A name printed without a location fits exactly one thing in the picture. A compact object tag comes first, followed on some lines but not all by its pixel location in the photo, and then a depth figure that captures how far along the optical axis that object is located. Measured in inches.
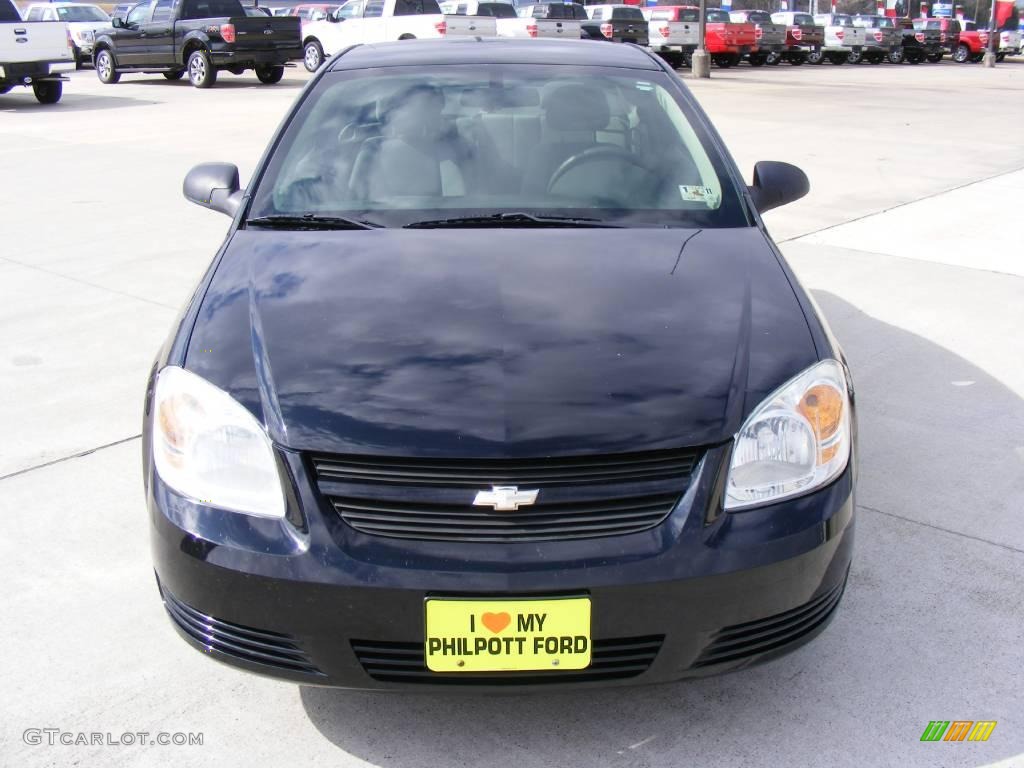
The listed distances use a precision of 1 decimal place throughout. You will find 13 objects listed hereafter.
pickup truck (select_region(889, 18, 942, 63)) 1518.2
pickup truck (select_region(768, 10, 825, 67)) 1321.4
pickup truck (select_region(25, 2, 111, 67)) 1095.6
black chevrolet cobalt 86.4
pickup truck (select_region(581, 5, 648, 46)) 1084.5
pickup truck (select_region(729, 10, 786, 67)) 1206.3
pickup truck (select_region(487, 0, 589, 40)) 975.6
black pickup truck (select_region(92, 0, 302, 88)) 834.2
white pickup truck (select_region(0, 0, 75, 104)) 665.0
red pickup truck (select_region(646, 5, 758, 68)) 1119.6
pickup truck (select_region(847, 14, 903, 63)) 1453.0
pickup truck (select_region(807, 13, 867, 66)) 1414.9
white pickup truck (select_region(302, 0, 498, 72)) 916.0
